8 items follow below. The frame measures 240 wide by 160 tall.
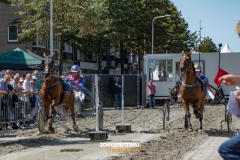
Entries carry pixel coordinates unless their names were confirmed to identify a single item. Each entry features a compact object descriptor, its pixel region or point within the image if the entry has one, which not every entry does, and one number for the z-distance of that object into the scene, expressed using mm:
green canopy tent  28219
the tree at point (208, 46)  74888
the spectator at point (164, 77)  37125
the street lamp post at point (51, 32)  33500
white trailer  36625
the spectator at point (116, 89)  32812
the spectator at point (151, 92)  34875
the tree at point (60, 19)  35094
